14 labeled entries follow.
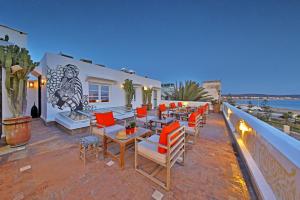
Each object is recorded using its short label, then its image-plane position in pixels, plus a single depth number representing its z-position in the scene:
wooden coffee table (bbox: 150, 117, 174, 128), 4.45
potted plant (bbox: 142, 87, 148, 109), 11.64
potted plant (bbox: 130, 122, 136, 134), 2.98
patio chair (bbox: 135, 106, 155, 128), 5.60
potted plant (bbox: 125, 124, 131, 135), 2.91
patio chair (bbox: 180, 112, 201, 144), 3.82
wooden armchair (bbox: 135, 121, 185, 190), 2.02
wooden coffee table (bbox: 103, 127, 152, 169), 2.56
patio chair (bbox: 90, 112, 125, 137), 3.32
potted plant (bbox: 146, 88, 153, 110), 11.75
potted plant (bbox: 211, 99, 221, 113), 11.25
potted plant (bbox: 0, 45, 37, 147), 3.33
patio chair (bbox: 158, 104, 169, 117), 6.16
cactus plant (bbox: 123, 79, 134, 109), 9.30
